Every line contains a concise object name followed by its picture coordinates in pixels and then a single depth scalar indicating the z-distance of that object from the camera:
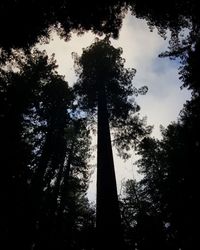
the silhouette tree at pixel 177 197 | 7.80
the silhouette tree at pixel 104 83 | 10.05
